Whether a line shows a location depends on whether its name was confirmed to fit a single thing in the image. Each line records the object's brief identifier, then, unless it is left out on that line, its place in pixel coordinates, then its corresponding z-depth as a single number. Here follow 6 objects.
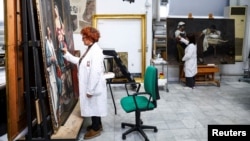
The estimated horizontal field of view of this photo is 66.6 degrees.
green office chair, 2.42
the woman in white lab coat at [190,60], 4.70
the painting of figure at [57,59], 2.21
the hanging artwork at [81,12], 4.63
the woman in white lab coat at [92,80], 2.41
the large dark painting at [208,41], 4.99
